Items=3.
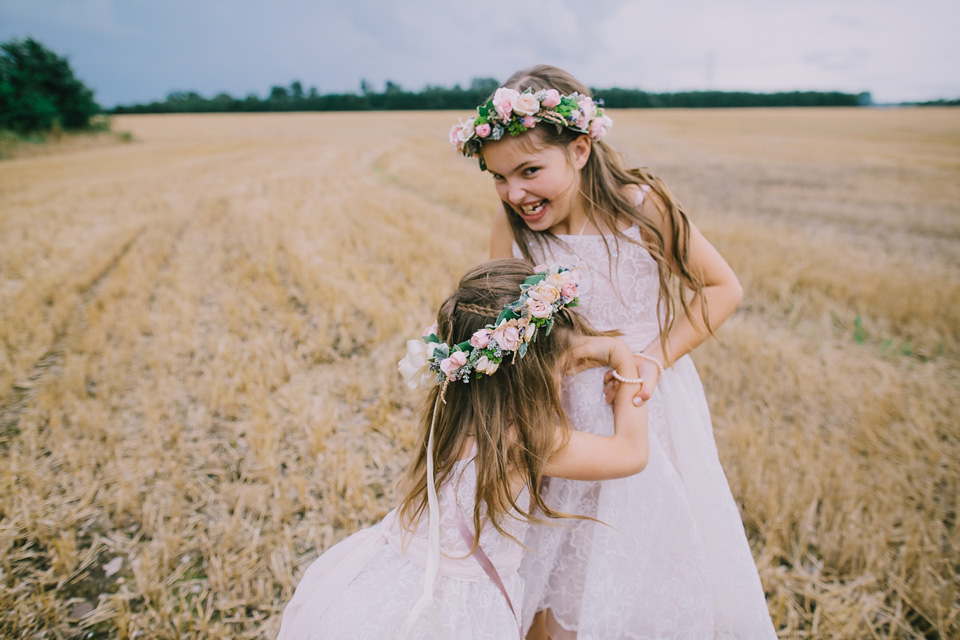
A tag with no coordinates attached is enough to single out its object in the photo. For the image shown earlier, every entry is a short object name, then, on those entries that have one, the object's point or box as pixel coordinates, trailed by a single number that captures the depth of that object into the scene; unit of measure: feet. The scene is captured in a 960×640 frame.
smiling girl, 5.90
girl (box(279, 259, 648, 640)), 5.02
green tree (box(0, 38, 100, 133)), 71.00
